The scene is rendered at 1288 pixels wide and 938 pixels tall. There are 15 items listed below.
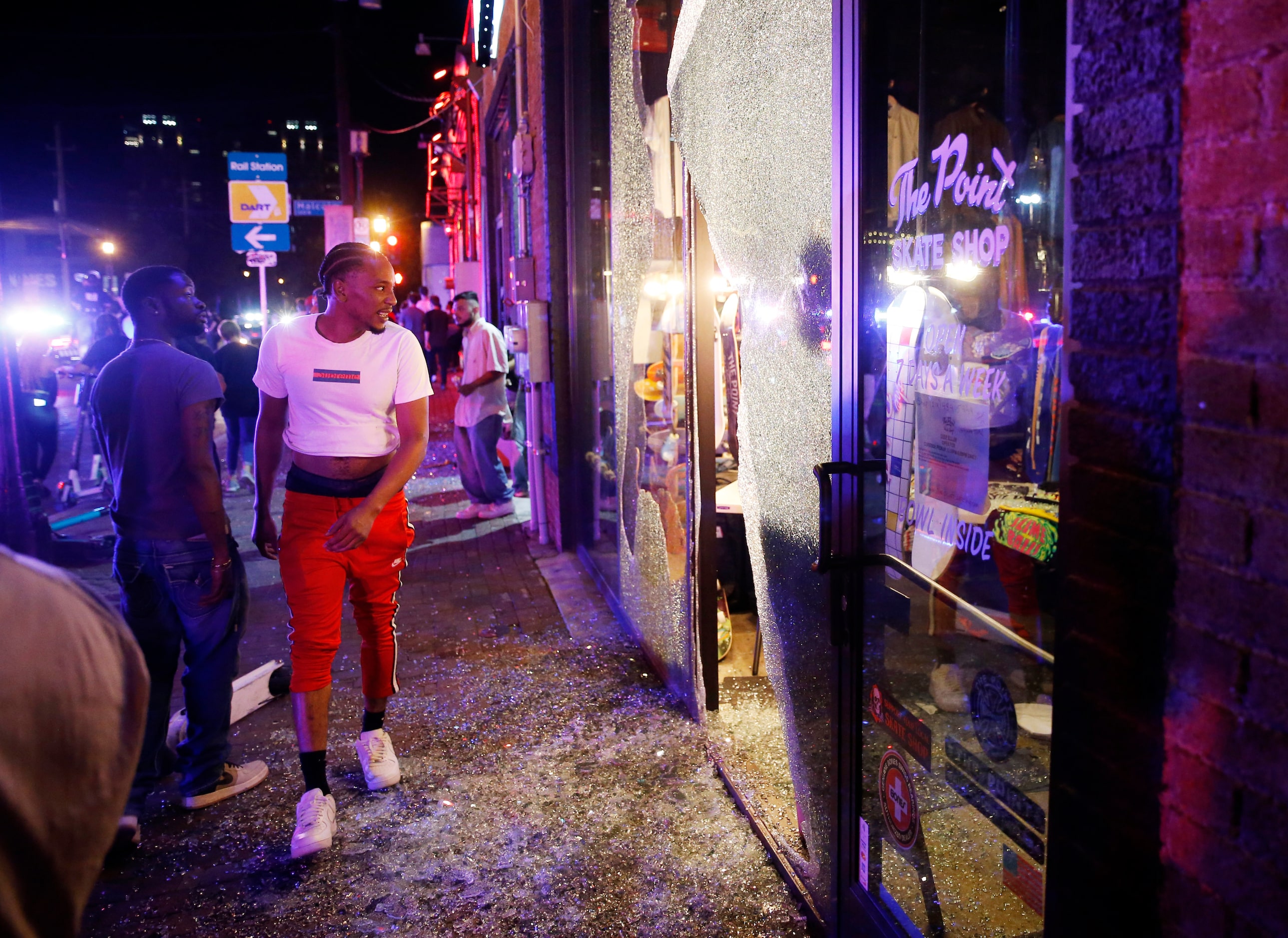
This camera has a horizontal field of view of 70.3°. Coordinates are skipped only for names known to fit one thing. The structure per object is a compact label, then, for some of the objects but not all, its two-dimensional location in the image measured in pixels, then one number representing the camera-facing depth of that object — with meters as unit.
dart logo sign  12.83
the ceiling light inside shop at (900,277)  2.28
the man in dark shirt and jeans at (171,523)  3.39
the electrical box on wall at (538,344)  7.15
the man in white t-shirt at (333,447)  3.46
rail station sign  13.00
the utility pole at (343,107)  16.28
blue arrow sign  12.59
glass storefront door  1.91
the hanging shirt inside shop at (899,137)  2.26
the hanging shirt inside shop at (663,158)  4.34
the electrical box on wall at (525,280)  7.61
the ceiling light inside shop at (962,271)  2.05
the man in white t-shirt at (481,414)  8.39
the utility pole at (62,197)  41.69
